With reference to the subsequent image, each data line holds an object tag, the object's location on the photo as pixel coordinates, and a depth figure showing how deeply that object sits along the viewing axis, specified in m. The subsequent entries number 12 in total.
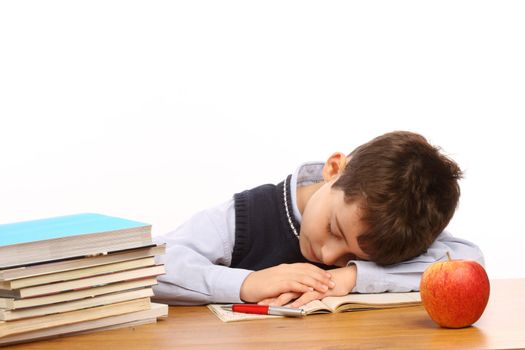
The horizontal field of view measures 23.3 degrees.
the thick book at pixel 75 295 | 1.43
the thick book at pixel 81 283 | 1.43
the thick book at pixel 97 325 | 1.45
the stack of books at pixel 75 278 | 1.43
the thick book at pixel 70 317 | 1.43
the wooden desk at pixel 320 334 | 1.40
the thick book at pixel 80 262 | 1.42
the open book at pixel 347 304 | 1.57
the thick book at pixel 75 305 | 1.43
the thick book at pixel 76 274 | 1.43
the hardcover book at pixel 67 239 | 1.43
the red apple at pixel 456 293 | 1.47
